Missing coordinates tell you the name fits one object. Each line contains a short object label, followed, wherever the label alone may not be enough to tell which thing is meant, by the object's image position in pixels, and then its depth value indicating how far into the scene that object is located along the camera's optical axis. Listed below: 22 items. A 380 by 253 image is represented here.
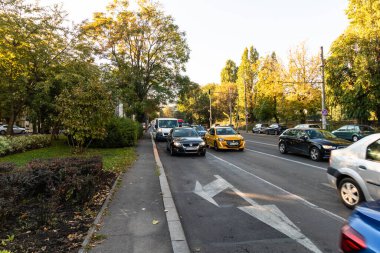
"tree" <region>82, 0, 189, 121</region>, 29.81
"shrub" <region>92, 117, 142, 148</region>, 18.28
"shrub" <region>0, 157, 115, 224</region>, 5.86
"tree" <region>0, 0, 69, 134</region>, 15.21
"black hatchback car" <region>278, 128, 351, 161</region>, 12.78
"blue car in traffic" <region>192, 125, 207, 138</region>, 30.94
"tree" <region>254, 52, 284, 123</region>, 39.34
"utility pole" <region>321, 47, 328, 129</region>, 25.45
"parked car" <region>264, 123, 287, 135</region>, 40.61
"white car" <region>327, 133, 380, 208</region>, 5.23
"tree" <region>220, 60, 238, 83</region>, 80.56
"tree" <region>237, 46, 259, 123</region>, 58.41
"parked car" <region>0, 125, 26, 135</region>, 40.38
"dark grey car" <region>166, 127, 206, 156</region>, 14.89
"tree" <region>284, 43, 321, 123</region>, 36.03
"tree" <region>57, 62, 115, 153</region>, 13.63
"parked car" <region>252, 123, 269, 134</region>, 45.55
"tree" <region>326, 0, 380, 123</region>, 25.28
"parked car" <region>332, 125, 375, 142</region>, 24.43
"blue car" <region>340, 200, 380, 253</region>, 2.02
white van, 26.09
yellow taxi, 17.38
